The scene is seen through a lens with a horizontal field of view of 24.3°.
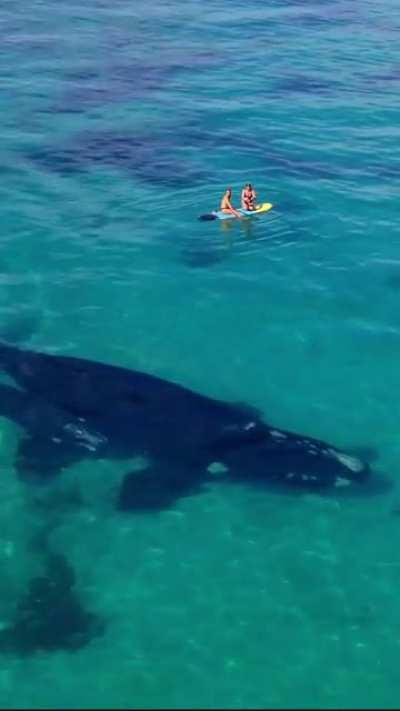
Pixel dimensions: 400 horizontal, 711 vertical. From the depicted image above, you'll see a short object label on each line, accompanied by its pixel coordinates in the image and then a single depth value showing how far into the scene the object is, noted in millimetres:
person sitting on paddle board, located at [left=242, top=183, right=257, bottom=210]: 50156
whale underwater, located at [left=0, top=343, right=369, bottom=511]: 33969
